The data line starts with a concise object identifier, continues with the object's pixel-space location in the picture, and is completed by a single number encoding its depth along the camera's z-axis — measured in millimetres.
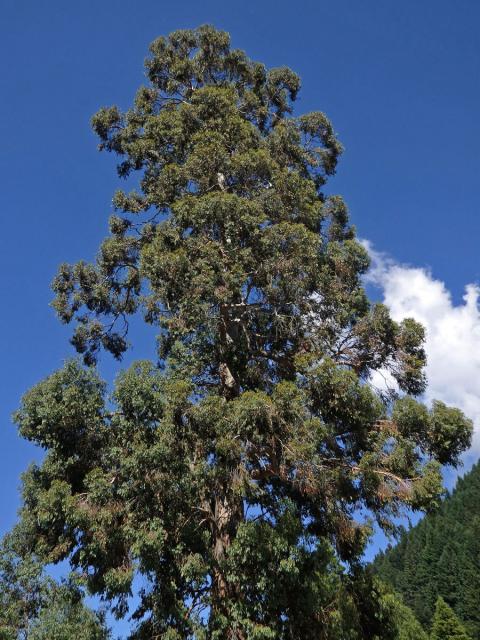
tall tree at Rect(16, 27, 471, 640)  8852
